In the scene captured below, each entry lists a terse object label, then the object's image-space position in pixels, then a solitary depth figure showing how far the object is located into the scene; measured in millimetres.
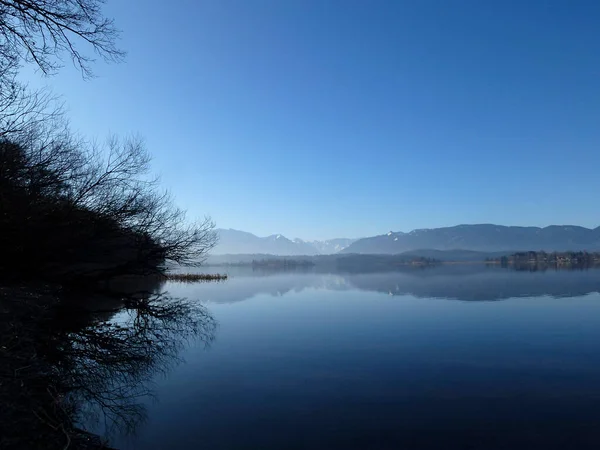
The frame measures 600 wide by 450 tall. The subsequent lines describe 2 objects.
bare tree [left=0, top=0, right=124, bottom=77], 7441
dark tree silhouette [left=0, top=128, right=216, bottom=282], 17812
